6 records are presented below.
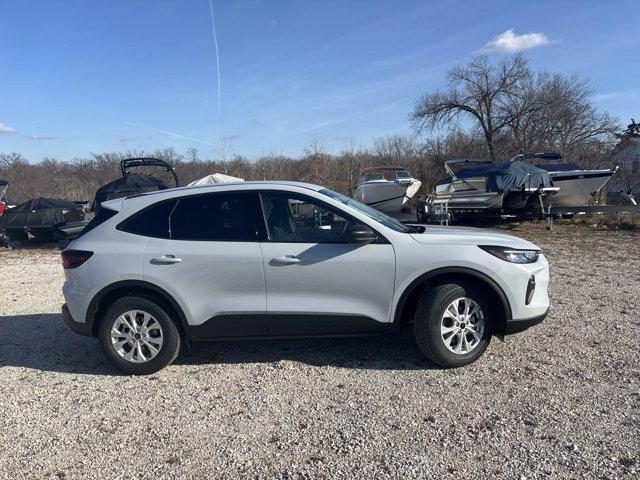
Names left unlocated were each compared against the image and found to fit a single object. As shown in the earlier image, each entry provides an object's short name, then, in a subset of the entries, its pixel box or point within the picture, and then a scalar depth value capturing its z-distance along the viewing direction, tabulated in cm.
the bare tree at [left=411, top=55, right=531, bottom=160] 3014
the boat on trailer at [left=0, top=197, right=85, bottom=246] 1402
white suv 445
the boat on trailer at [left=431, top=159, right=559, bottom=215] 1512
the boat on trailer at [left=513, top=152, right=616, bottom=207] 1560
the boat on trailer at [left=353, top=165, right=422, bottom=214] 1702
